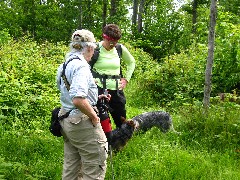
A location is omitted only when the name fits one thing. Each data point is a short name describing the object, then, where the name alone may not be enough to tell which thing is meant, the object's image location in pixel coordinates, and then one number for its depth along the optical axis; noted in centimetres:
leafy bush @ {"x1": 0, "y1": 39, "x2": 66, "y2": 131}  654
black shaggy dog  565
